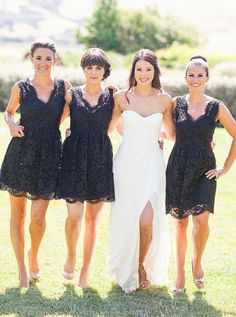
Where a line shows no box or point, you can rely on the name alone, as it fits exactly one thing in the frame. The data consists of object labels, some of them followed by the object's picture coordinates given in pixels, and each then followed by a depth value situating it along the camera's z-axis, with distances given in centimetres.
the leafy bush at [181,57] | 3725
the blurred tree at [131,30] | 6109
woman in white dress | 602
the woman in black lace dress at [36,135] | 596
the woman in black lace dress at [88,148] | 593
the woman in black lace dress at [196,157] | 592
